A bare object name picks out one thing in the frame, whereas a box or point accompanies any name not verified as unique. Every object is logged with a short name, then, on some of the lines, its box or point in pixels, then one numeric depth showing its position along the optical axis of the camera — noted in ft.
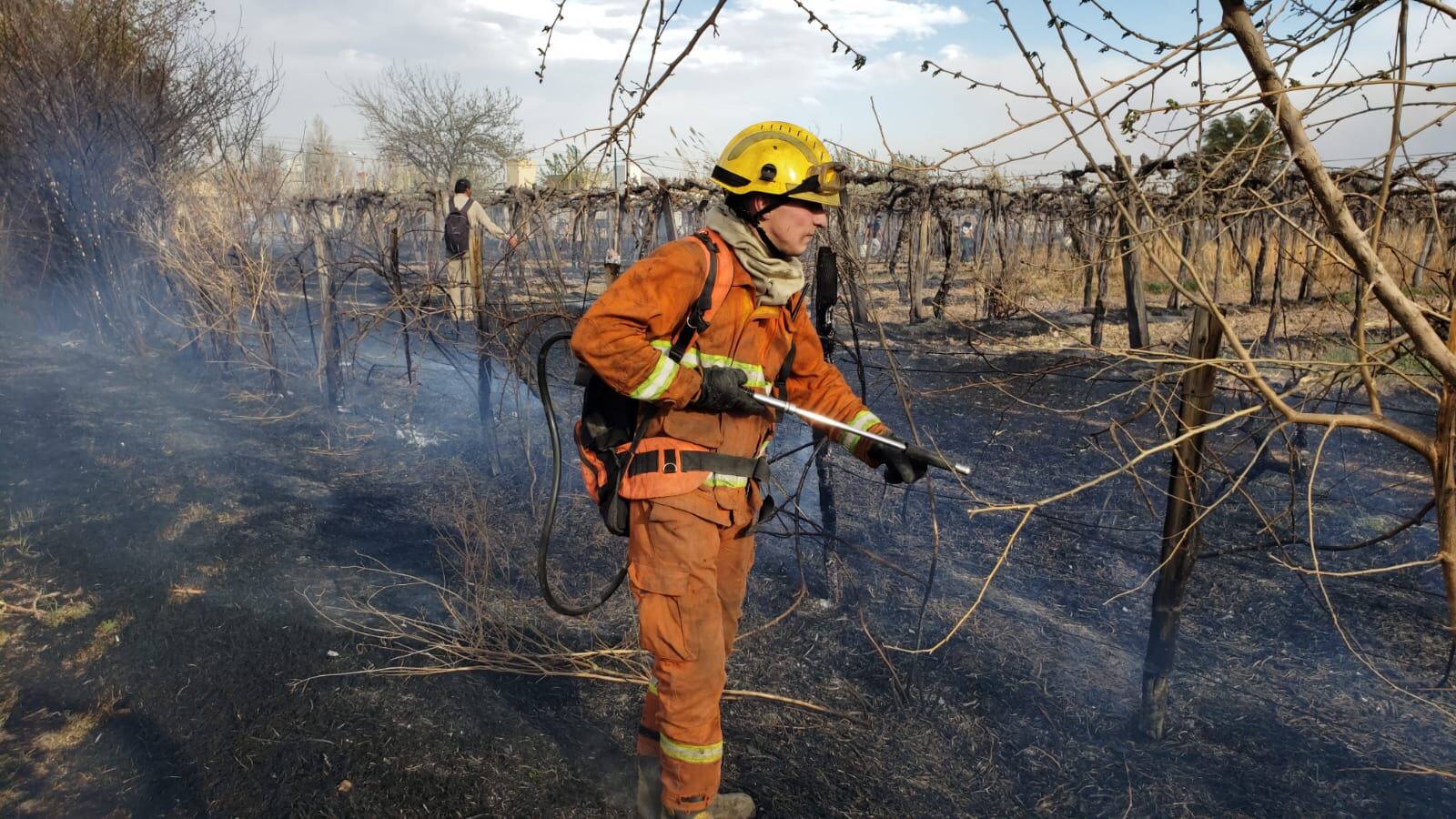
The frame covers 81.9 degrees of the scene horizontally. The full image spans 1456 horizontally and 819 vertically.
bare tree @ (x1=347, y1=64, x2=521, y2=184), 92.32
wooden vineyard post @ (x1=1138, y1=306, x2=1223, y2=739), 9.15
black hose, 9.07
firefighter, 7.75
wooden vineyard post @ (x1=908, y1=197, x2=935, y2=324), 48.06
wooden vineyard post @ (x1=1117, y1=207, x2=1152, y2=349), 34.37
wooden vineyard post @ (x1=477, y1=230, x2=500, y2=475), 20.92
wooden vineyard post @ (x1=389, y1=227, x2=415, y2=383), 19.49
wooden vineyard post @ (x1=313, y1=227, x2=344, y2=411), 25.13
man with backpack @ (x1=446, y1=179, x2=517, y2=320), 32.32
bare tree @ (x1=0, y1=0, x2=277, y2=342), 31.42
